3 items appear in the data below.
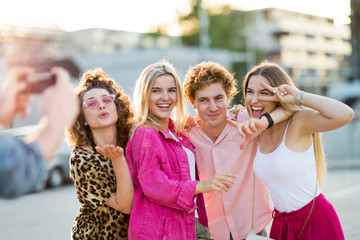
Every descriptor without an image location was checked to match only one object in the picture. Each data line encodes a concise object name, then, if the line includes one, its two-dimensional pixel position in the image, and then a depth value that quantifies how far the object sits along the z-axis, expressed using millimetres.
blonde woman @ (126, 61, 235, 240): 2635
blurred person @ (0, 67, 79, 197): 1300
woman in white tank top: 2738
